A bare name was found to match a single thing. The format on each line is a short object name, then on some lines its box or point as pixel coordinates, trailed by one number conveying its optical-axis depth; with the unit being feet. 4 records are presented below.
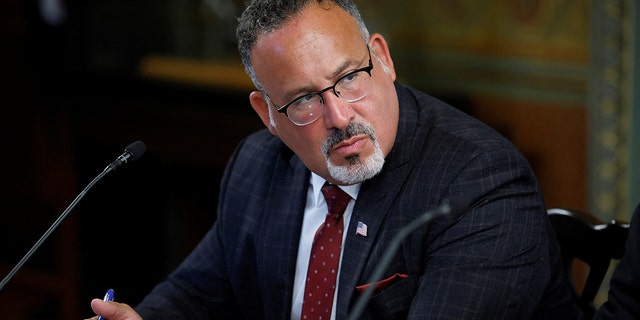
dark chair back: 16.43
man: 14.35
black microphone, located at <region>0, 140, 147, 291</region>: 13.60
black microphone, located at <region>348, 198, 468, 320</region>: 11.60
